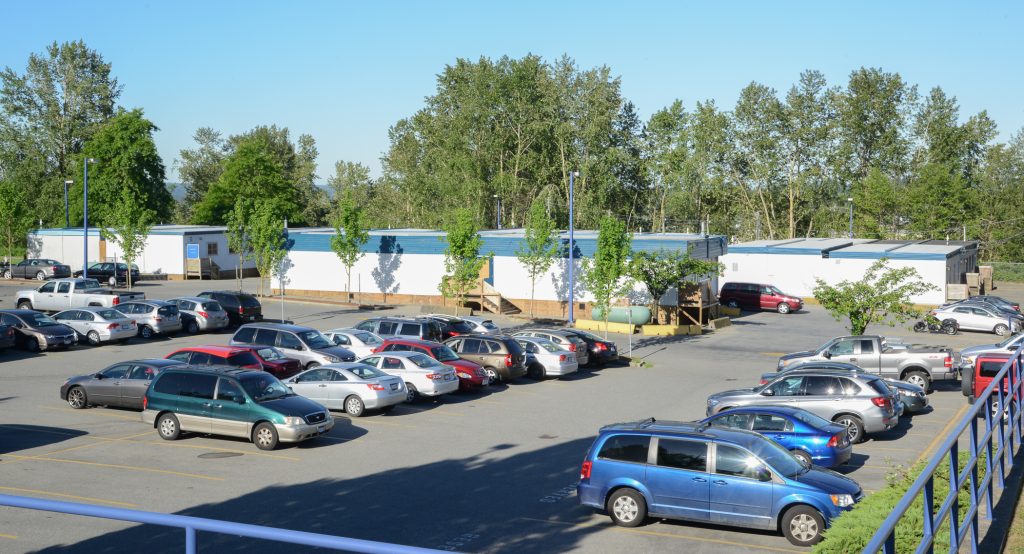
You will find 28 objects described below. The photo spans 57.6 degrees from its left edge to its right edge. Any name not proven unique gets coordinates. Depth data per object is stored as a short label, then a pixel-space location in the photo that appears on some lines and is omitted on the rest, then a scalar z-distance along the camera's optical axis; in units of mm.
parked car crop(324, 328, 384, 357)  30484
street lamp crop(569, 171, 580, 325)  44938
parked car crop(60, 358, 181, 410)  22969
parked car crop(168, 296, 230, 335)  38906
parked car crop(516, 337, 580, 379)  30258
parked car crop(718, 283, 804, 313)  53188
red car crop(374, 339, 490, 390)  27172
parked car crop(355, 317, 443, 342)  32969
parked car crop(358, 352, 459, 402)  25375
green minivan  19484
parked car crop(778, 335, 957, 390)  27312
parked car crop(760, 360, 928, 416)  23484
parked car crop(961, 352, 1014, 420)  21922
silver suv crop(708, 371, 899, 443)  20875
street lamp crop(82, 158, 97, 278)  52388
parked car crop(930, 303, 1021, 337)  42875
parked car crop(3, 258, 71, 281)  59281
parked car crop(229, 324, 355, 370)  28531
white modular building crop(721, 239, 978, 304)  53656
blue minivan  13258
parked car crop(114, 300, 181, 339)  36716
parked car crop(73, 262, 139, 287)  57812
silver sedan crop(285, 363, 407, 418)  23312
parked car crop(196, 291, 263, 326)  41019
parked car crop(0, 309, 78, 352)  32875
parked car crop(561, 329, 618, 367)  33531
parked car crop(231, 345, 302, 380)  26453
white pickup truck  40684
